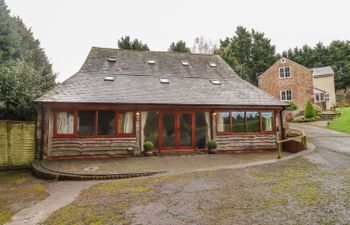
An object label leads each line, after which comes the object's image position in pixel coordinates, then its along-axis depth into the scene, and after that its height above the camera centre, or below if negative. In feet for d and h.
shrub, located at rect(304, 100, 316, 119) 69.67 +3.44
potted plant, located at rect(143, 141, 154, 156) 34.22 -3.79
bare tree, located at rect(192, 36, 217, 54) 127.85 +46.54
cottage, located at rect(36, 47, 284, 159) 32.48 +1.84
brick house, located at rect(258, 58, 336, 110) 84.89 +15.66
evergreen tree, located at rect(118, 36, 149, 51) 82.79 +31.19
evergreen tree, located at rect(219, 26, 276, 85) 133.59 +45.22
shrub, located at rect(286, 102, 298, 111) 81.82 +5.68
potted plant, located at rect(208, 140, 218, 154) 36.29 -3.92
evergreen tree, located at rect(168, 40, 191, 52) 89.45 +32.17
